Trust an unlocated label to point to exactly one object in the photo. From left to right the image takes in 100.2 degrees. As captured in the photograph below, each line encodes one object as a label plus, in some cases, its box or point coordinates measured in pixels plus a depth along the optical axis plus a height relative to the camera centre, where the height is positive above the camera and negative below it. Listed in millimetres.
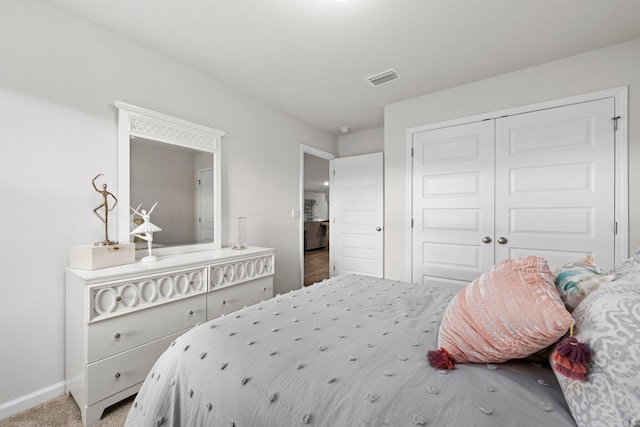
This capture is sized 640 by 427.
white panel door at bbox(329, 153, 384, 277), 3926 -48
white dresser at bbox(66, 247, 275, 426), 1465 -660
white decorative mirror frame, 1936 +593
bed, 654 -487
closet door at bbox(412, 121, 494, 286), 2680 +95
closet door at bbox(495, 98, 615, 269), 2170 +250
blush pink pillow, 732 -311
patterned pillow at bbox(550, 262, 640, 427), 530 -323
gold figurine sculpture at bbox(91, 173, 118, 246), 1792 +24
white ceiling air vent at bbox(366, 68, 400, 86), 2523 +1313
